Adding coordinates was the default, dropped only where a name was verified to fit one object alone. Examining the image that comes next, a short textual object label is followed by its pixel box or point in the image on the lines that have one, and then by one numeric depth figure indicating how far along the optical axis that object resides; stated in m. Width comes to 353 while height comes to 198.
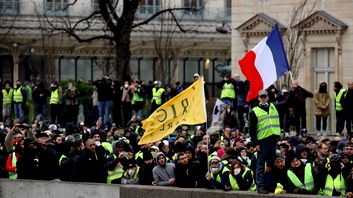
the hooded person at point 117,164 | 26.17
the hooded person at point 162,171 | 25.11
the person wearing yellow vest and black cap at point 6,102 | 46.22
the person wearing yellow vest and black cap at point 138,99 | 43.38
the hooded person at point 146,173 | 25.61
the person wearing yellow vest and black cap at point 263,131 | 23.23
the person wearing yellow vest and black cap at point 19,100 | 45.88
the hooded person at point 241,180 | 23.86
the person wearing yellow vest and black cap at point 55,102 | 44.97
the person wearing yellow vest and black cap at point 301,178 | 23.34
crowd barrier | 23.69
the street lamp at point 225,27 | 64.78
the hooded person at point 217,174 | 23.80
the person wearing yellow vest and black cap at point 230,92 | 39.69
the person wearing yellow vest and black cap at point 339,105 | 37.17
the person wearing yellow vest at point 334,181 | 23.20
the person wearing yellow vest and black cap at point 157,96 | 42.41
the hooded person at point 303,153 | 24.95
